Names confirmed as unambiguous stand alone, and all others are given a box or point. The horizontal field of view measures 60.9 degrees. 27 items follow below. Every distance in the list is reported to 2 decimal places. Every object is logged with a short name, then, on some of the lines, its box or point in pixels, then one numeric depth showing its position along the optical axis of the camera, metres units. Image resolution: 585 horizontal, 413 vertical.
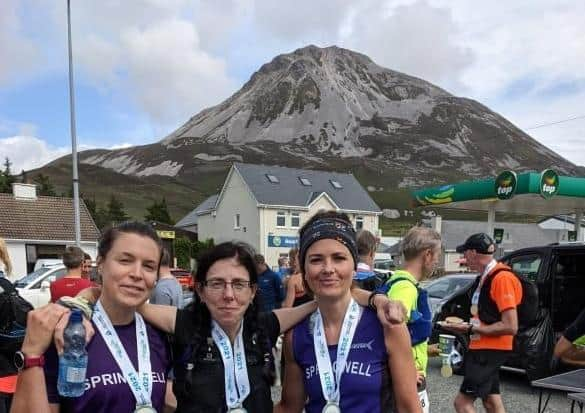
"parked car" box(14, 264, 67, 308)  12.16
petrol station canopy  15.43
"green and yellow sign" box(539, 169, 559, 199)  15.22
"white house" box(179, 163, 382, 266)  42.75
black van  6.50
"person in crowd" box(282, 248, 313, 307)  6.67
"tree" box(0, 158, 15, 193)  50.53
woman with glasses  2.11
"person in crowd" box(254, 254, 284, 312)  7.28
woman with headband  2.15
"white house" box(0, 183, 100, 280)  28.05
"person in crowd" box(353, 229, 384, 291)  4.46
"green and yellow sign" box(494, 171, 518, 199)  15.46
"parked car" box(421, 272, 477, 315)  10.14
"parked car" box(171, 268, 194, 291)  21.07
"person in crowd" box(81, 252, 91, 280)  7.05
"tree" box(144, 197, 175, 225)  64.44
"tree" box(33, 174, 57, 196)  65.12
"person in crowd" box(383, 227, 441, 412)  2.97
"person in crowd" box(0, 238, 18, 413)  3.24
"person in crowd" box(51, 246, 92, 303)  5.91
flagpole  15.09
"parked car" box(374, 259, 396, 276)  37.19
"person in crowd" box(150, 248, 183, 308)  5.81
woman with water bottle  1.79
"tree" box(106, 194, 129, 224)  64.50
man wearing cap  4.28
